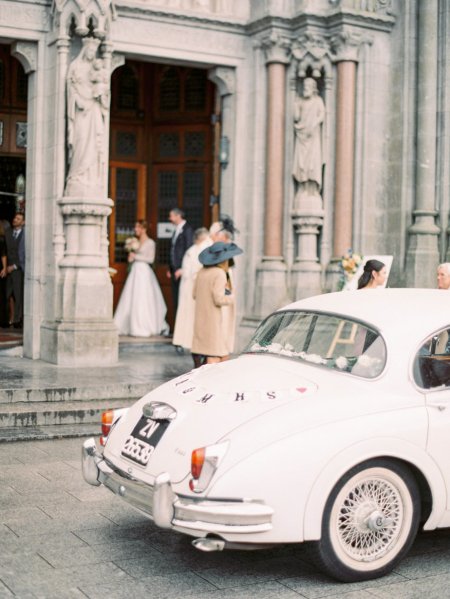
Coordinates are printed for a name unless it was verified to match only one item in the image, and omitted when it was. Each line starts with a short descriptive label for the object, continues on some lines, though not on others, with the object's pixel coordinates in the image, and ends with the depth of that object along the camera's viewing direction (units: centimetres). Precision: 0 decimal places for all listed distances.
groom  1543
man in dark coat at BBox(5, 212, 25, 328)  1764
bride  1645
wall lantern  1528
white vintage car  536
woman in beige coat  1109
